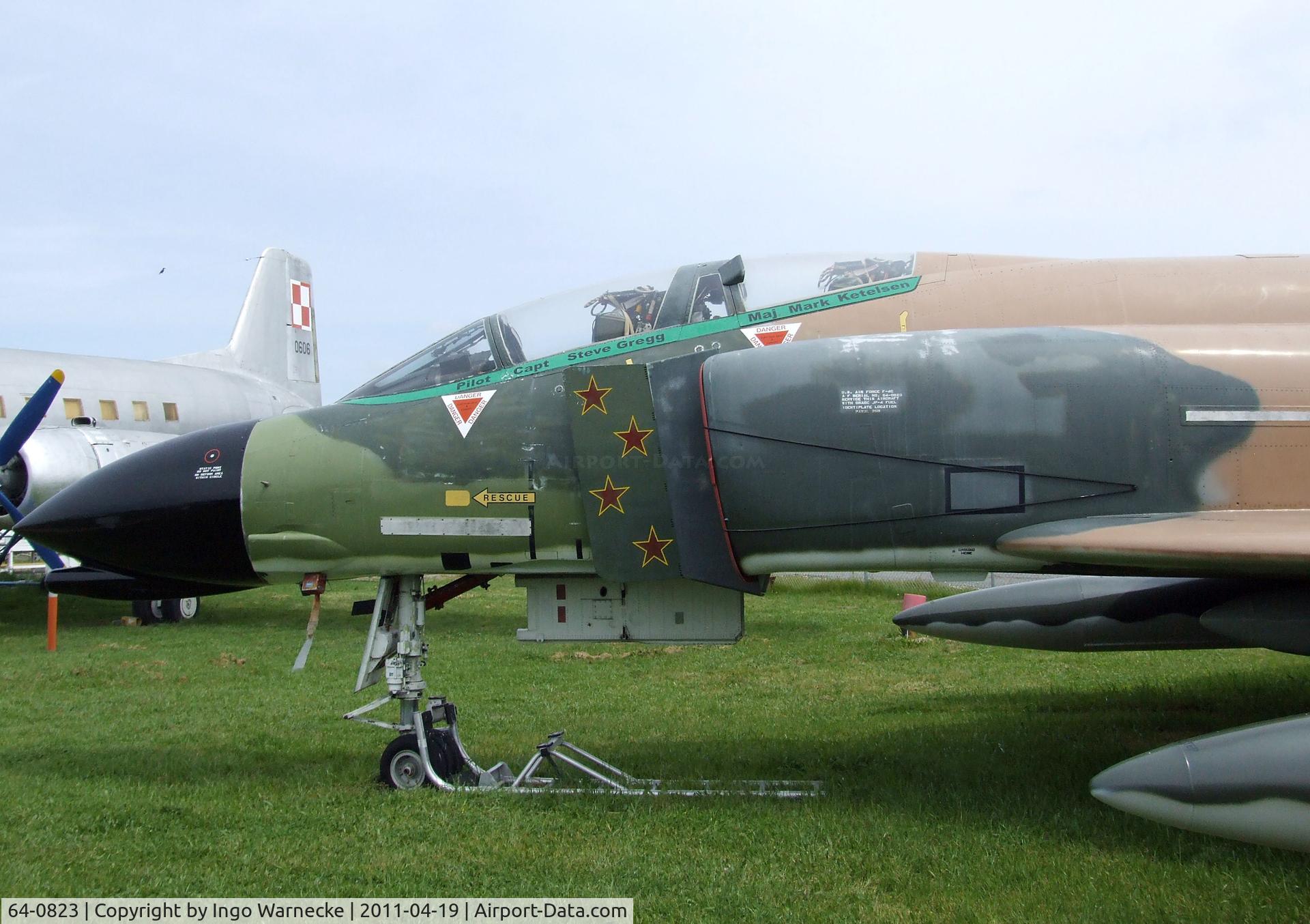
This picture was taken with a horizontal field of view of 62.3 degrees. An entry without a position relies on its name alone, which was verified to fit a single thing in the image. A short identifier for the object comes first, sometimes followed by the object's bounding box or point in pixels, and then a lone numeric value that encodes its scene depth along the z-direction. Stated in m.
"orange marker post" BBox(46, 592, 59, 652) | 13.38
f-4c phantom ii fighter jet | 5.87
